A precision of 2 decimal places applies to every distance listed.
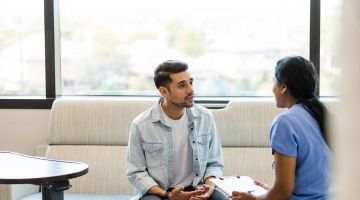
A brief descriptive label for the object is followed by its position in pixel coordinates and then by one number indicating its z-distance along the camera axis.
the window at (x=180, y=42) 3.50
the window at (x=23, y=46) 3.59
